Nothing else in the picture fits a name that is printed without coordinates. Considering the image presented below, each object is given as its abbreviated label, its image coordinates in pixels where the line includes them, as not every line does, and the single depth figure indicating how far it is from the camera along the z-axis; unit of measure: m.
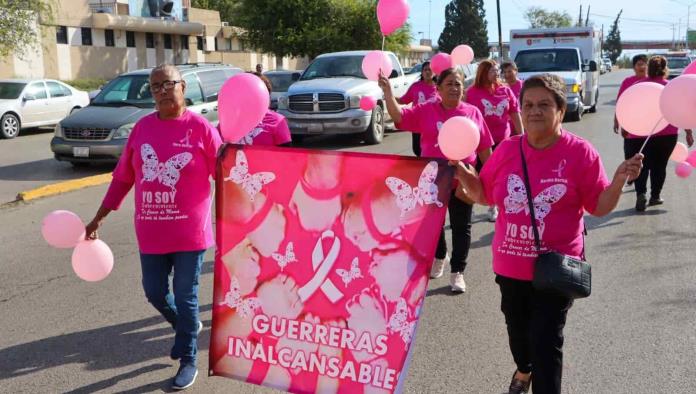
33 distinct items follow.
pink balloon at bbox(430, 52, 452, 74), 6.00
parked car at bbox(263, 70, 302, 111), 18.94
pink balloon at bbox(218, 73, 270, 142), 3.64
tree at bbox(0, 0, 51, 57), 20.22
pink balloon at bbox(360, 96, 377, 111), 5.46
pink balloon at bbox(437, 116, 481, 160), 3.06
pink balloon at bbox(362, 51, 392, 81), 4.86
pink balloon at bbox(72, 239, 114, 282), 3.88
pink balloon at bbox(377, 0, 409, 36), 4.92
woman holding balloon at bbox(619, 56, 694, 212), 7.77
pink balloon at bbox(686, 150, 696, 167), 4.17
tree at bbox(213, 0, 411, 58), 29.05
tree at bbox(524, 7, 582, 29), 98.62
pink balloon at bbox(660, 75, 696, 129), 2.93
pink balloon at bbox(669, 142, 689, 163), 4.29
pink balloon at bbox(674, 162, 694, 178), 4.23
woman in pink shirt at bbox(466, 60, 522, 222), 6.86
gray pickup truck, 14.56
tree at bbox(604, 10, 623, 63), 122.38
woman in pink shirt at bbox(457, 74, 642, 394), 3.12
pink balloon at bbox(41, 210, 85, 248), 3.75
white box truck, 19.97
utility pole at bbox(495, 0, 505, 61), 45.93
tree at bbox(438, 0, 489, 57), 75.44
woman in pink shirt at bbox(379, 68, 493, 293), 4.97
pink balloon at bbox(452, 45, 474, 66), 6.48
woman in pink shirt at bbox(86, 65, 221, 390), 3.78
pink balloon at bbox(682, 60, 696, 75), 3.69
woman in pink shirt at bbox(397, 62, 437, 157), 8.52
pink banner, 3.17
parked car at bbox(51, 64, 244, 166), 11.88
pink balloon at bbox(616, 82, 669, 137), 3.18
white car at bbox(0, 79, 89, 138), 17.33
